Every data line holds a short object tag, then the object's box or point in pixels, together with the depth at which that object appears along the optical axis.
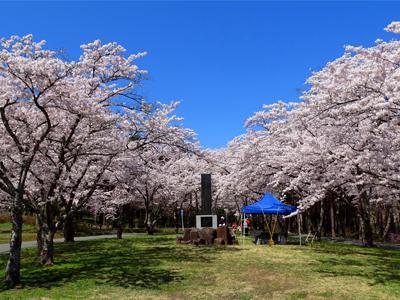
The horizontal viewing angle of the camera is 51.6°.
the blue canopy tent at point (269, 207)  23.55
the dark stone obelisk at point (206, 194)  27.30
